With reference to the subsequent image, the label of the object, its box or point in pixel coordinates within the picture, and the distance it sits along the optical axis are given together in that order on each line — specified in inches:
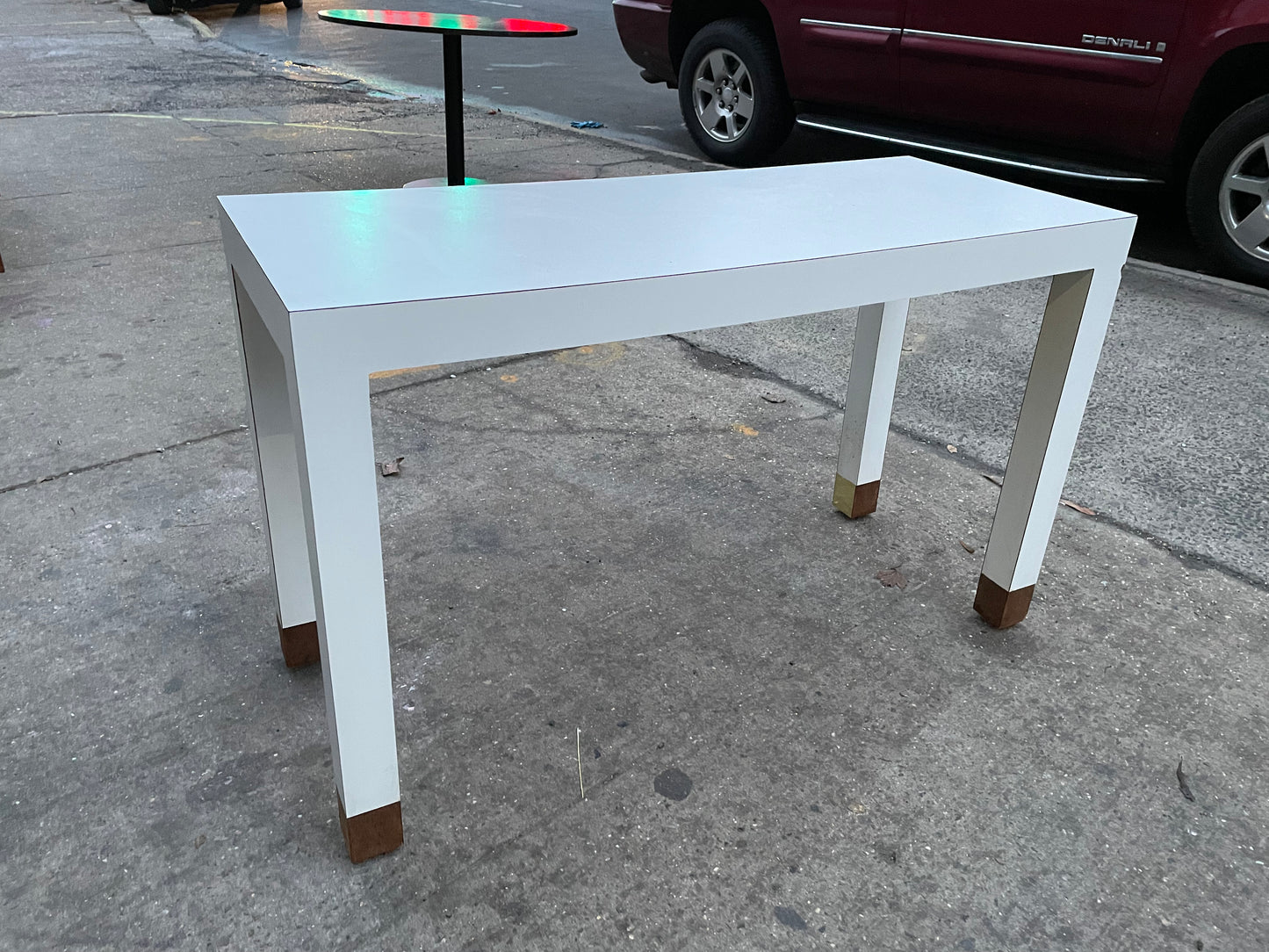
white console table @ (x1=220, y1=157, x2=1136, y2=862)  41.8
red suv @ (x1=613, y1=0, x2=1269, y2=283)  136.0
